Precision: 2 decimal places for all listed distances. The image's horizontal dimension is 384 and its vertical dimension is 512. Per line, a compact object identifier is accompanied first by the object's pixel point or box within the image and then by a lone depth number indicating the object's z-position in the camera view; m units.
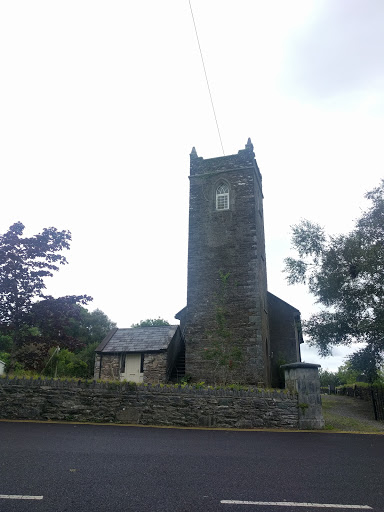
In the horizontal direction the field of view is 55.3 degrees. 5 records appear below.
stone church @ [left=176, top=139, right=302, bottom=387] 18.56
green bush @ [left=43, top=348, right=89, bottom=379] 21.55
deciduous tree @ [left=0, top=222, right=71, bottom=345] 14.56
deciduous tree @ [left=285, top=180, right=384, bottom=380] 16.86
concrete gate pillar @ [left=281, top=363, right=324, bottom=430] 10.86
